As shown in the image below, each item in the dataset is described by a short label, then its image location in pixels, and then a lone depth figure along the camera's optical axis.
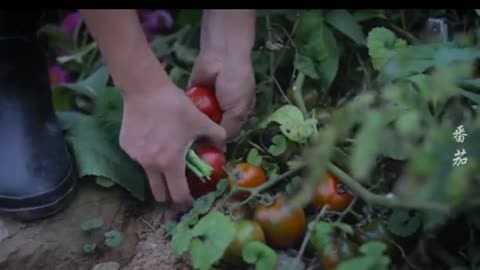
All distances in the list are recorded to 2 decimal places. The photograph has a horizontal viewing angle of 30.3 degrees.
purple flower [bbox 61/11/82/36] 2.09
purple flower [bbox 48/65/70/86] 1.98
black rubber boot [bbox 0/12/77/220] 1.37
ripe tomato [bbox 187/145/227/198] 1.33
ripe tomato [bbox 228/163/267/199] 1.28
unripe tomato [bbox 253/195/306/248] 1.24
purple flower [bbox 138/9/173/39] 2.05
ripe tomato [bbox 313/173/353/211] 1.25
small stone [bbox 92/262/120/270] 1.32
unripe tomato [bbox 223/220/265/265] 1.20
